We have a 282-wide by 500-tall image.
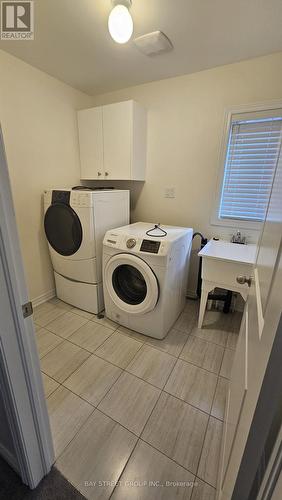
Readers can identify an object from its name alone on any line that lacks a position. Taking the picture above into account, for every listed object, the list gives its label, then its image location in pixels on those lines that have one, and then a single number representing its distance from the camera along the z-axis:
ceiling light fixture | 1.16
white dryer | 1.89
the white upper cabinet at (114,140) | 2.12
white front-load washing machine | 1.61
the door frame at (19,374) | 0.66
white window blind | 1.83
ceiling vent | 1.47
